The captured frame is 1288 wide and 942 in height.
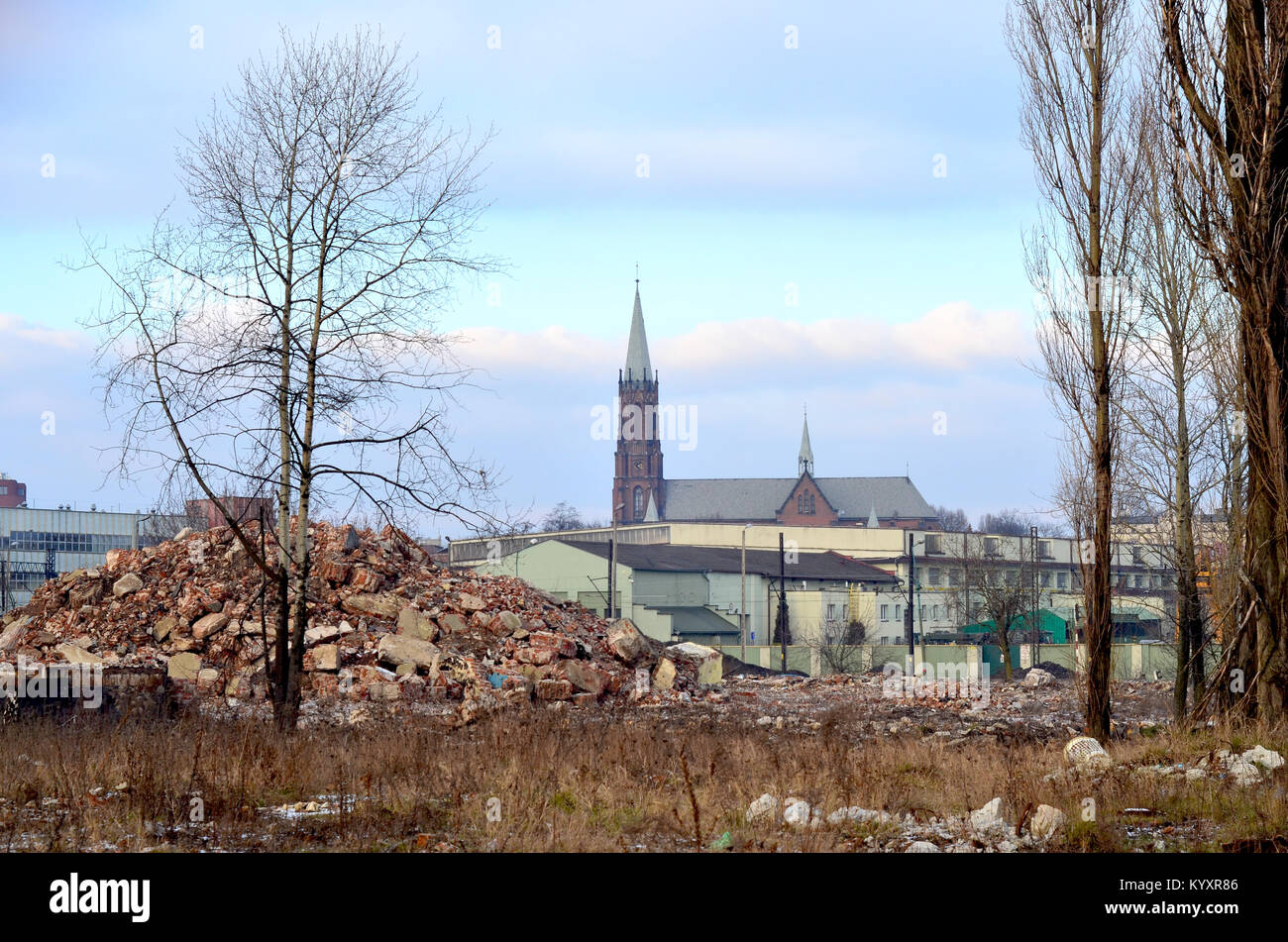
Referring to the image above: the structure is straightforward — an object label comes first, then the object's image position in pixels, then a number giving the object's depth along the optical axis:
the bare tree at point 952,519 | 133.07
